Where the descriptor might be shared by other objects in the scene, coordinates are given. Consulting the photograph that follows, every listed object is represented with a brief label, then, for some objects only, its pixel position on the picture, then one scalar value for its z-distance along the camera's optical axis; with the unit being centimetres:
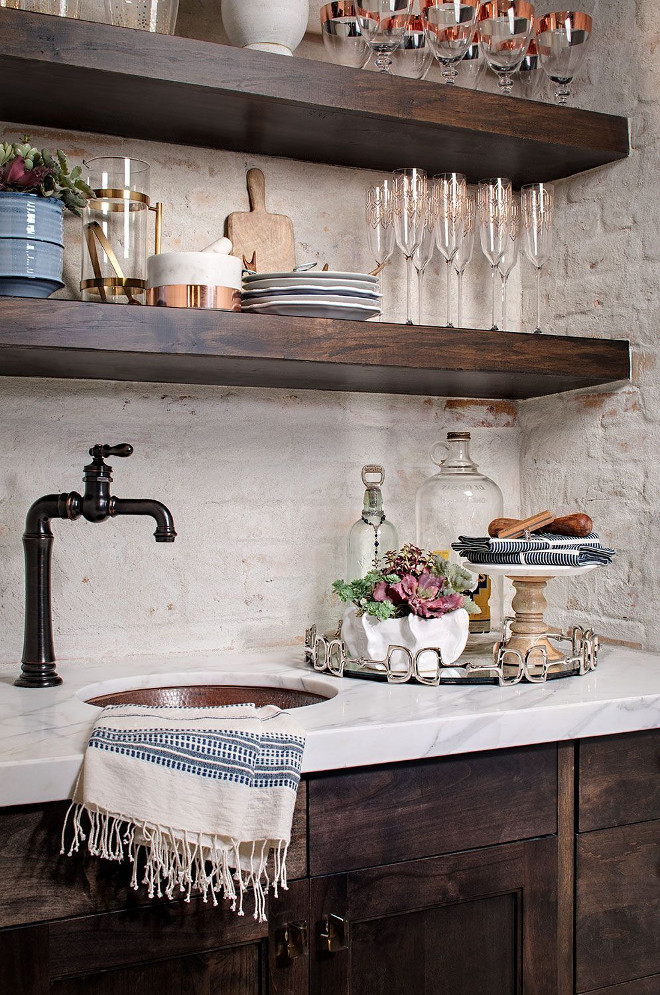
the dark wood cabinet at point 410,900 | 113
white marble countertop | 116
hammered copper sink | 159
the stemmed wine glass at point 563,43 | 177
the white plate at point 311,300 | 153
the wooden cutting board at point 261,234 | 182
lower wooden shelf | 139
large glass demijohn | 190
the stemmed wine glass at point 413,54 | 172
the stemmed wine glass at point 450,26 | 168
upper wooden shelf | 142
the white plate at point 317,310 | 154
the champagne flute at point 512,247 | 176
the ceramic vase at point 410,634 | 157
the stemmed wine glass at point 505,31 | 174
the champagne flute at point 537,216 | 175
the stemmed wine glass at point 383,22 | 164
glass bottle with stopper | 184
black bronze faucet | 152
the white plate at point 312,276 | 153
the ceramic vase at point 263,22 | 162
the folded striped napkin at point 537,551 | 161
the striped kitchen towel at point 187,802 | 112
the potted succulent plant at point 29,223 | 138
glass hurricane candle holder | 155
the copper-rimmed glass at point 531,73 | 185
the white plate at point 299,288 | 153
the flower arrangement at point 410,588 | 158
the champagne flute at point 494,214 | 174
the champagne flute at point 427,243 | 172
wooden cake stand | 163
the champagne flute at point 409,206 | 167
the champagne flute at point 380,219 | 168
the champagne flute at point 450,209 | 170
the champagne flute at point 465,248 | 175
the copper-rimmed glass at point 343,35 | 167
